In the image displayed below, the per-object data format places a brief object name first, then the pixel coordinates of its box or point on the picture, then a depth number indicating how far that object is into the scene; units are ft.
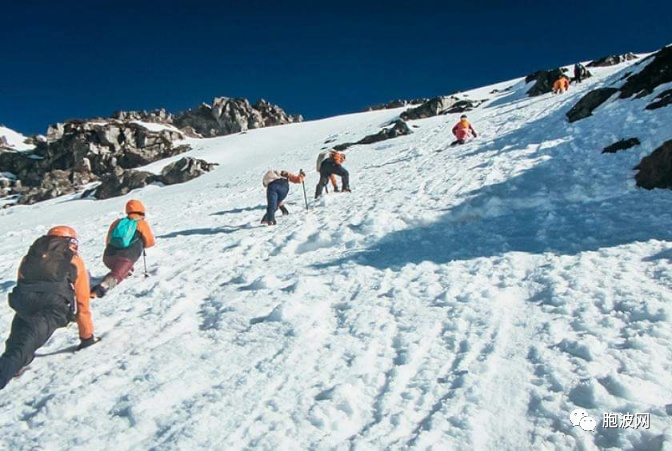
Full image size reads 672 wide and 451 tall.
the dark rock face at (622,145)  39.93
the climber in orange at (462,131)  71.82
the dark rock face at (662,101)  47.69
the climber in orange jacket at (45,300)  17.31
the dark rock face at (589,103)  63.21
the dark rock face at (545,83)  130.72
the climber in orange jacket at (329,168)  50.85
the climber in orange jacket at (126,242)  28.30
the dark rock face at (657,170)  29.48
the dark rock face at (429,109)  172.96
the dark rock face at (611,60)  188.55
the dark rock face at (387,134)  119.65
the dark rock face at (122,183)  130.93
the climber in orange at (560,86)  109.02
